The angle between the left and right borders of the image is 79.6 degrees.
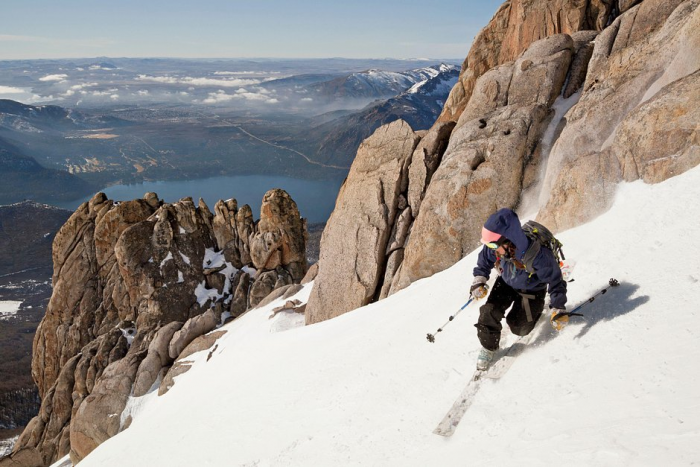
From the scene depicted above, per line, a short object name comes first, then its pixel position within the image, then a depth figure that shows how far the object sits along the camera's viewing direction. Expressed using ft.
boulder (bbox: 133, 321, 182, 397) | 94.84
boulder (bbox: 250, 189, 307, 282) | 153.07
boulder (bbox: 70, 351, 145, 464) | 89.51
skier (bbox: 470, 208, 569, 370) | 25.05
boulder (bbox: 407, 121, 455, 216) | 71.31
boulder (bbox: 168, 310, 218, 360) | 101.95
